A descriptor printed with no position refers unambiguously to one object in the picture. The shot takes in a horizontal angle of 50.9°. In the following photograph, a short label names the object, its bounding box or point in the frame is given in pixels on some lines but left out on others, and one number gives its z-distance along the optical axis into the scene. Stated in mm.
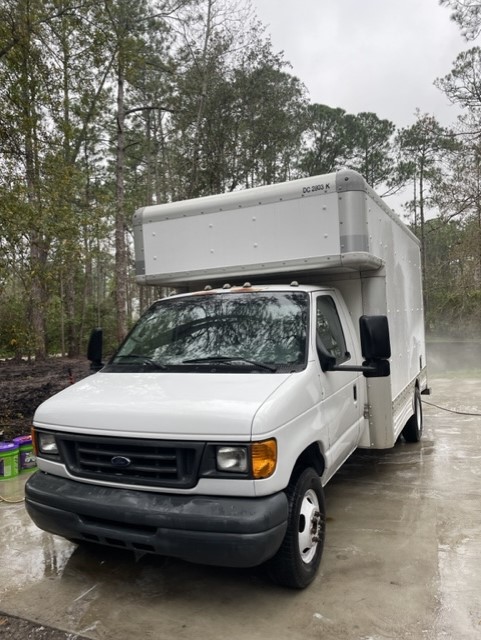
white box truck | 2891
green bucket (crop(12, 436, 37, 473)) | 6043
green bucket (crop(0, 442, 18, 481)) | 5812
